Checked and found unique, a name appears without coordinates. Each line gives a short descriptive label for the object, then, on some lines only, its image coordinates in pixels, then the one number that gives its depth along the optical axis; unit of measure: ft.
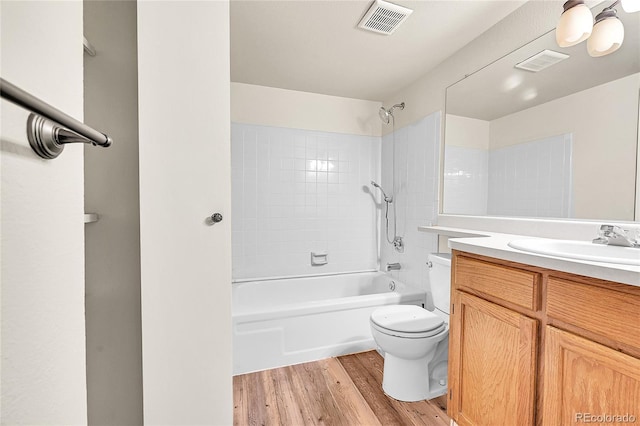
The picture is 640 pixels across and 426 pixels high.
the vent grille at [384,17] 4.96
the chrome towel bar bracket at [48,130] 0.88
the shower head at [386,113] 8.40
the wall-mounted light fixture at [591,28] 3.78
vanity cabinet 2.24
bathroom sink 2.56
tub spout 8.47
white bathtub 5.96
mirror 3.77
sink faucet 3.15
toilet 4.89
